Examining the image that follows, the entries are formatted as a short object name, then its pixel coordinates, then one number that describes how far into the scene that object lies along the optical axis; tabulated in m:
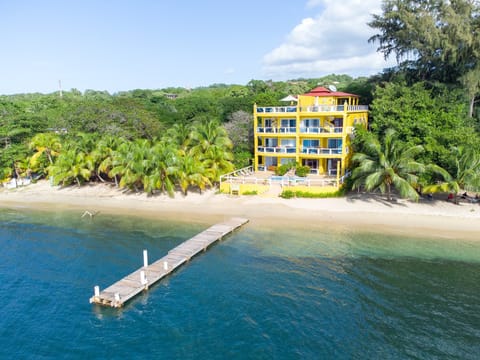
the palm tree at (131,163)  35.75
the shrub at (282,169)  37.47
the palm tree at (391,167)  30.05
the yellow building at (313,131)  36.66
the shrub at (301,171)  36.84
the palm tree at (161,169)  35.22
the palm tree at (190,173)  35.16
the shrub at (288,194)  33.59
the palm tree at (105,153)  39.41
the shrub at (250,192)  34.94
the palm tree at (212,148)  37.38
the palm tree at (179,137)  40.62
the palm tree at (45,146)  44.23
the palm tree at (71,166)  39.84
